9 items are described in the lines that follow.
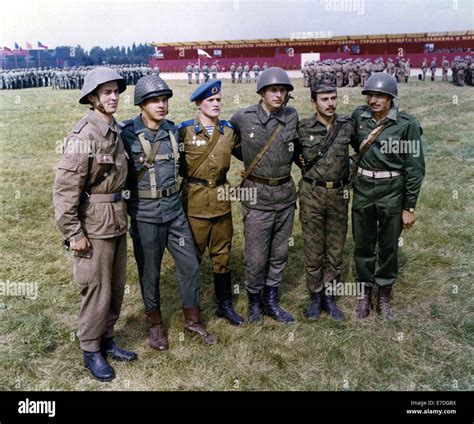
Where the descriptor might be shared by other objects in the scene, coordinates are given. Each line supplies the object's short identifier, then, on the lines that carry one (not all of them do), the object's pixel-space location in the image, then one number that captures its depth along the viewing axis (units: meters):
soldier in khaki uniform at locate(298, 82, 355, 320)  4.38
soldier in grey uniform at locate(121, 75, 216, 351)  3.88
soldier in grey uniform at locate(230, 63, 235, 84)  33.97
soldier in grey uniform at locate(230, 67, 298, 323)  4.33
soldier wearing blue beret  4.23
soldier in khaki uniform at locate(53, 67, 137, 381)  3.46
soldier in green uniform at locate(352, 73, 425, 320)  4.27
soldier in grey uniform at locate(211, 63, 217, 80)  35.93
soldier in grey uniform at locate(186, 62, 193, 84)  33.88
